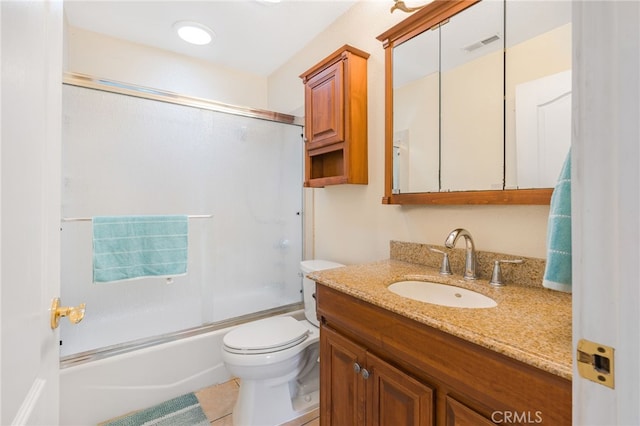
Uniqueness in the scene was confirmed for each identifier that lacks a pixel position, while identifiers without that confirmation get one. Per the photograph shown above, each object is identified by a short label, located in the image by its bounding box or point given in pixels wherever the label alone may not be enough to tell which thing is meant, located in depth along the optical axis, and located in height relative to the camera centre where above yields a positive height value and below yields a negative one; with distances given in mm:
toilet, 1440 -795
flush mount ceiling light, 2002 +1290
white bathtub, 1551 -976
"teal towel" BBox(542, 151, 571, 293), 617 -59
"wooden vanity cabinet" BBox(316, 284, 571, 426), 618 -445
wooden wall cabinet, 1654 +599
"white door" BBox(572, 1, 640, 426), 322 +18
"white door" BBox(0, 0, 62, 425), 443 +6
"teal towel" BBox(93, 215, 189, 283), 1741 -221
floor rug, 1575 -1149
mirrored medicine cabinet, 1005 +458
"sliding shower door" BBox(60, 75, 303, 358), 1786 +98
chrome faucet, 1154 -178
